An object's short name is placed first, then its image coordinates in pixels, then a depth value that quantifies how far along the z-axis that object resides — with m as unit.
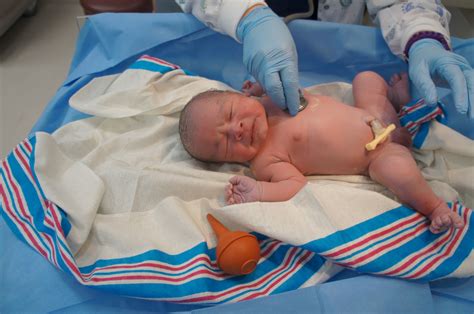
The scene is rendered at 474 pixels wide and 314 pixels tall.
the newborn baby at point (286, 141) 0.94
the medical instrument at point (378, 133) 0.94
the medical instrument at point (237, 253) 0.79
